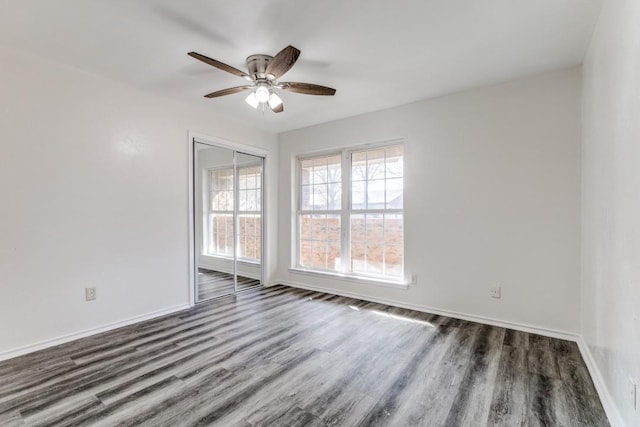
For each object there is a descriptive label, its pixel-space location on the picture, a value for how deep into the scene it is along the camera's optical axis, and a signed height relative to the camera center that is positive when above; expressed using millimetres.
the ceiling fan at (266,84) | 2325 +1112
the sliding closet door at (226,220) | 3949 -121
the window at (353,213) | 3871 -19
